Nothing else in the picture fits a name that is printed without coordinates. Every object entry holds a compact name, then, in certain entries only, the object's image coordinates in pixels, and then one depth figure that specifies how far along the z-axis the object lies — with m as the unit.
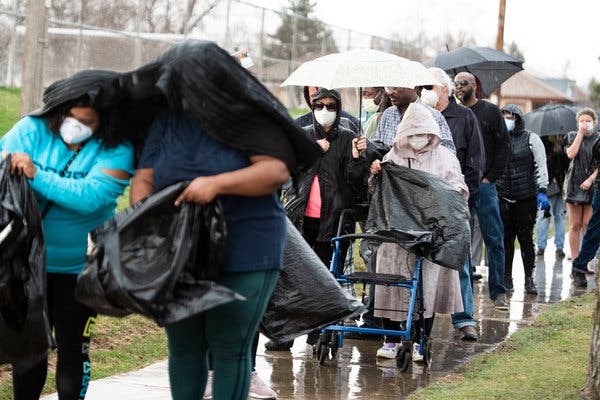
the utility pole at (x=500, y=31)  27.32
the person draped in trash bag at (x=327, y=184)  7.79
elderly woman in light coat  7.68
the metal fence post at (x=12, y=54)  13.27
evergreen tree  20.53
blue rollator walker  7.36
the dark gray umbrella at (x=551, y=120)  16.36
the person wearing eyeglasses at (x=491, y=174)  10.25
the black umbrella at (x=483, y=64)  13.22
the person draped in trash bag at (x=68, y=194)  4.81
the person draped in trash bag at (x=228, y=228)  4.27
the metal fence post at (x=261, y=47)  19.31
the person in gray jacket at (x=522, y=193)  11.72
